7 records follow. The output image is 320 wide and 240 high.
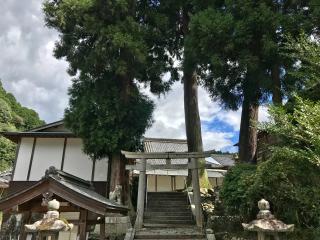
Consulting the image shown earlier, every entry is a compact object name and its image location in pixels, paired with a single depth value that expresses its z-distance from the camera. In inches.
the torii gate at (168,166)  398.3
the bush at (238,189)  286.7
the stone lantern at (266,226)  189.8
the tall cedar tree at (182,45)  492.2
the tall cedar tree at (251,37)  325.6
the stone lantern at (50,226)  191.2
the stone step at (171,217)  429.0
